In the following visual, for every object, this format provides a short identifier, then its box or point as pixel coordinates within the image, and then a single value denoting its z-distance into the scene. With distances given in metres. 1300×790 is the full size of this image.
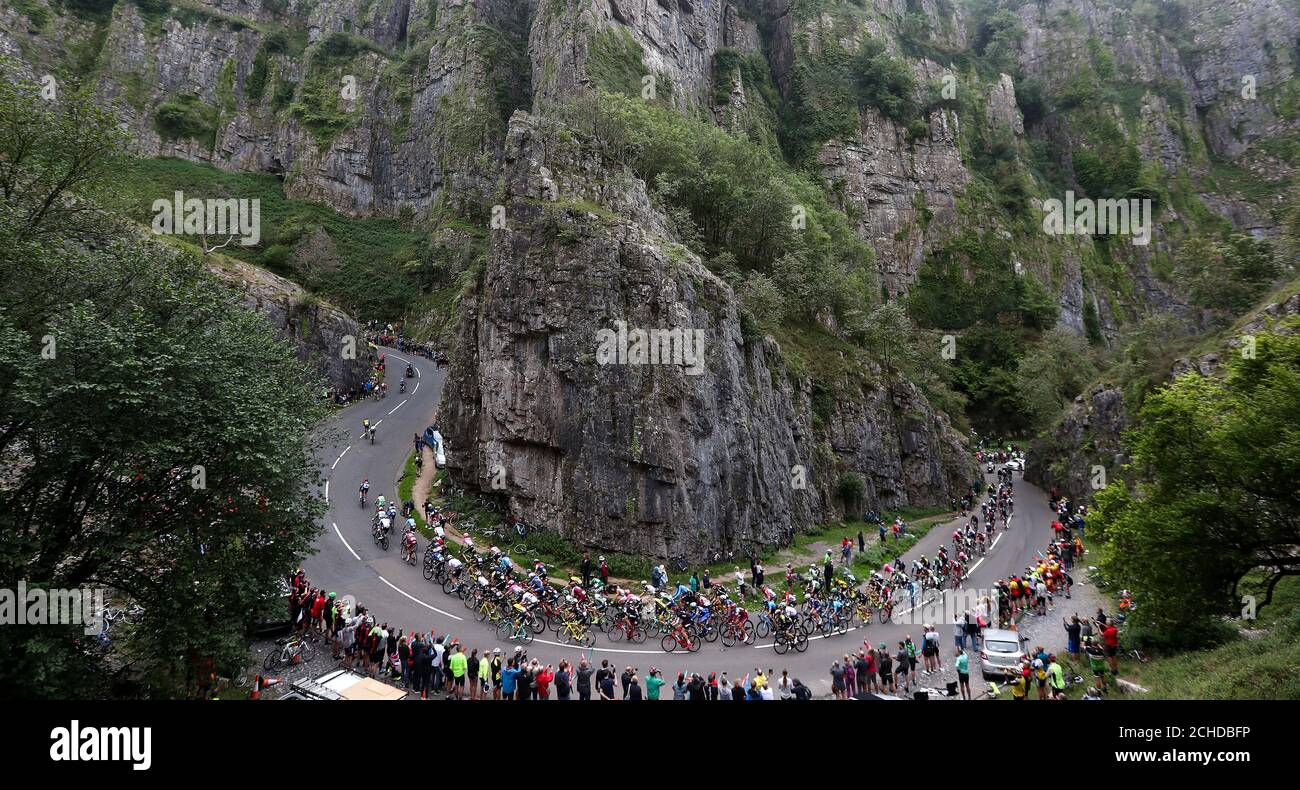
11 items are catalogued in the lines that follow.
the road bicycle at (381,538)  25.33
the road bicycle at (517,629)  18.12
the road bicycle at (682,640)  18.55
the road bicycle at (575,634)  18.45
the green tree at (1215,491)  12.34
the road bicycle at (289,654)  16.16
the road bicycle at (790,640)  18.95
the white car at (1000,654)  16.97
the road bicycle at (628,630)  18.86
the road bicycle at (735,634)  19.30
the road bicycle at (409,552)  24.00
